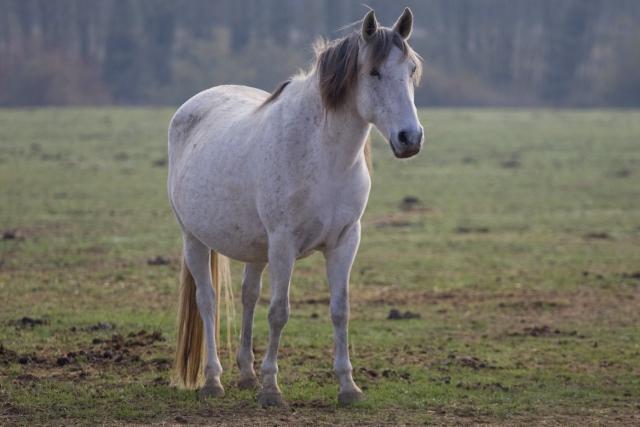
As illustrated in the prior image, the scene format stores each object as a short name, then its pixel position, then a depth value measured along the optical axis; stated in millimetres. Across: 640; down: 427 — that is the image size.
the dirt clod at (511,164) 50781
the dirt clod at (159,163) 48753
